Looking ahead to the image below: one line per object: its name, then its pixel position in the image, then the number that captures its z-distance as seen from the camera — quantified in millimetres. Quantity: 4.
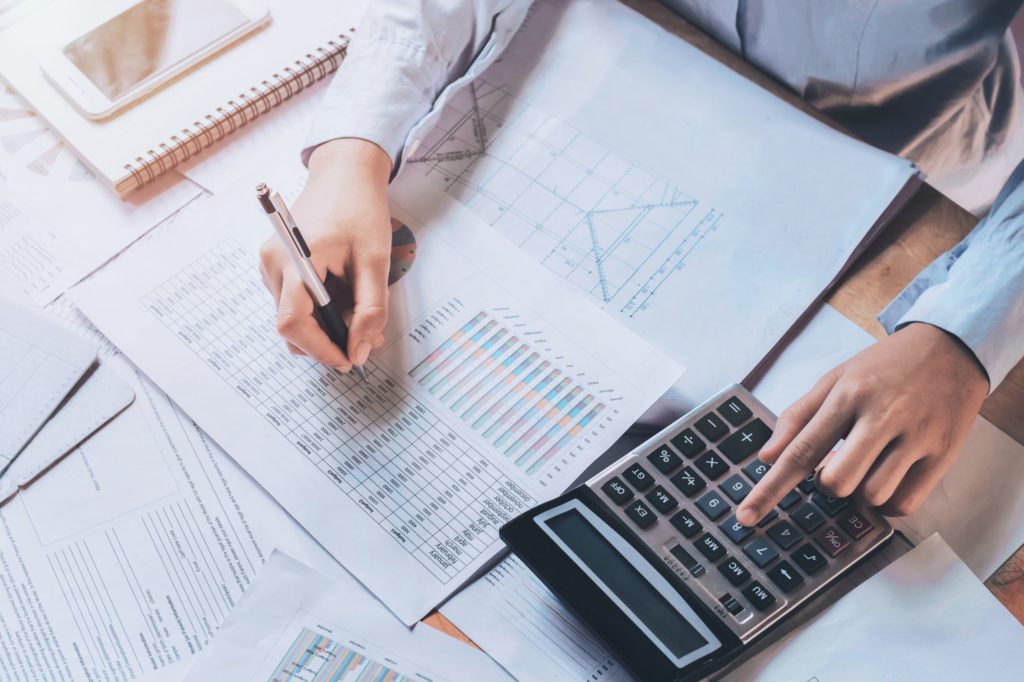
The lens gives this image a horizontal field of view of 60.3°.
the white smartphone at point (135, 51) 697
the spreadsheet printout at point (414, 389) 525
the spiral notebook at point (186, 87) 678
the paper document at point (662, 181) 589
